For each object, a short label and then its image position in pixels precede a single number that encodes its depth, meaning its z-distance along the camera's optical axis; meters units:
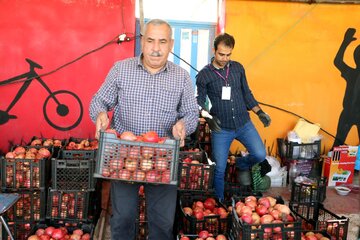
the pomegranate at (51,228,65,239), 3.46
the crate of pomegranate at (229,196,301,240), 2.93
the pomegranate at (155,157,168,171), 2.60
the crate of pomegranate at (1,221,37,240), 3.80
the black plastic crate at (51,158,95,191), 3.88
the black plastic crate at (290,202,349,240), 3.56
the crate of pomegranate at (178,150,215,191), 4.12
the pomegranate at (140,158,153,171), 2.61
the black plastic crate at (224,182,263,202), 4.66
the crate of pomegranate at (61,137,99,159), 4.11
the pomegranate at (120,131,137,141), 2.66
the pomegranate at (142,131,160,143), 2.66
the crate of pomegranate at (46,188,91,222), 3.88
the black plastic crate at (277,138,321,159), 5.73
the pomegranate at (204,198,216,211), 3.92
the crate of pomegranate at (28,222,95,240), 3.47
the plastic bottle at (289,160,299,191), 5.87
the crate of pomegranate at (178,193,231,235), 3.55
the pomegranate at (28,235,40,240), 3.34
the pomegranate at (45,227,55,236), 3.48
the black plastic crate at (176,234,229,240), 3.27
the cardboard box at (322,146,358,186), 5.88
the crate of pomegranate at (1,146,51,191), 3.86
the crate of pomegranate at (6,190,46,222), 3.87
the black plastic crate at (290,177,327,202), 4.27
